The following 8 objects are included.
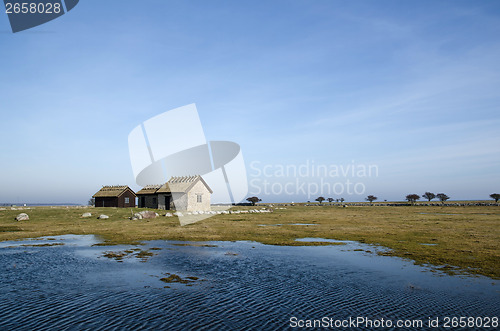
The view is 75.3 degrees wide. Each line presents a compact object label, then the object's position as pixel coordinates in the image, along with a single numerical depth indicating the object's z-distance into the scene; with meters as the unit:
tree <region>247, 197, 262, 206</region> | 146.31
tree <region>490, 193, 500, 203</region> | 177.50
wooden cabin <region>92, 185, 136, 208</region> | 82.88
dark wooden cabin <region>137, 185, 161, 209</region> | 81.04
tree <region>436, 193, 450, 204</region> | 193.62
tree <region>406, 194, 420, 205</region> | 161.38
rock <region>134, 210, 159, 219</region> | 54.21
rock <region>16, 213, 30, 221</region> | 48.12
